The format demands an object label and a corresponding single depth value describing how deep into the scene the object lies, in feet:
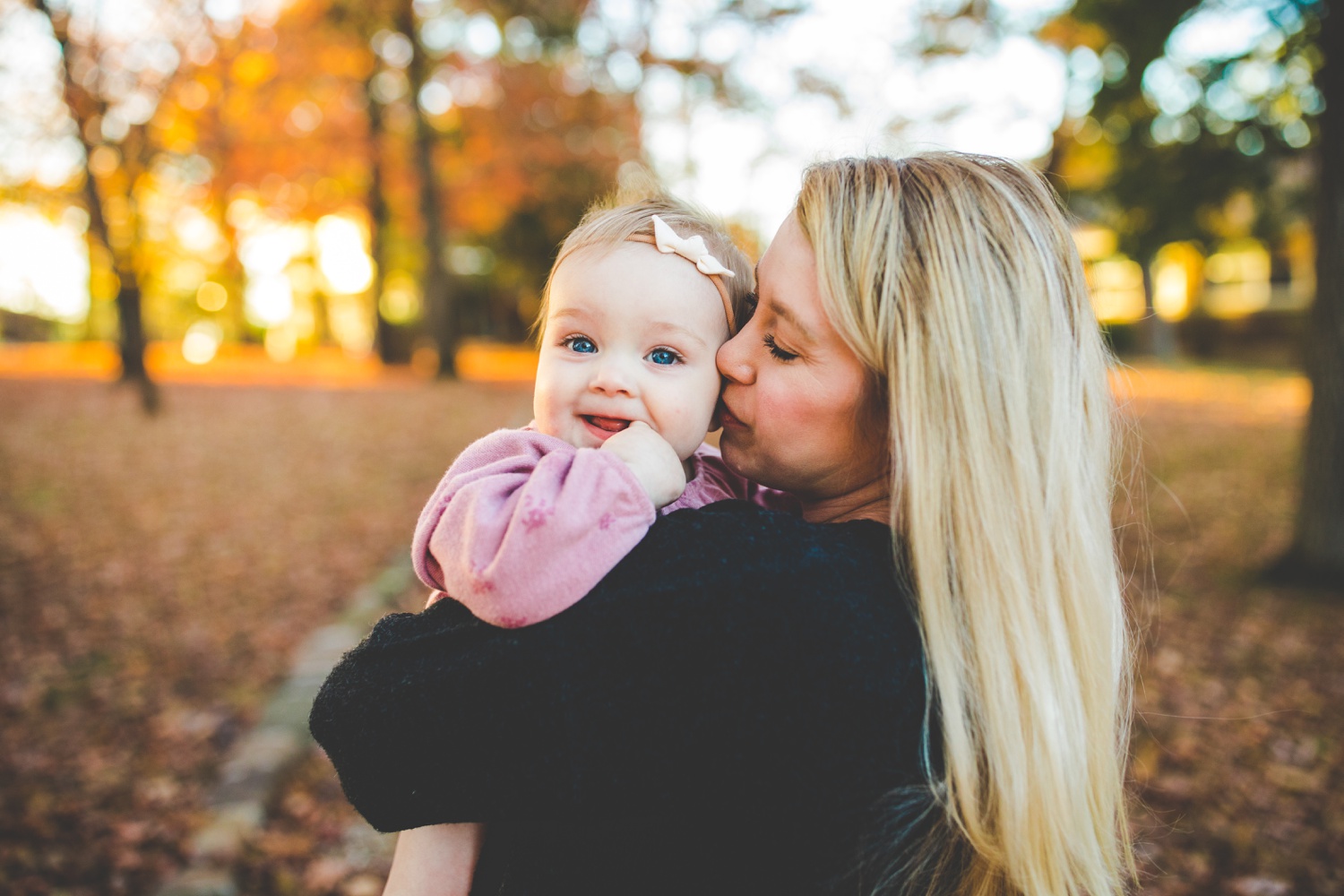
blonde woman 4.04
